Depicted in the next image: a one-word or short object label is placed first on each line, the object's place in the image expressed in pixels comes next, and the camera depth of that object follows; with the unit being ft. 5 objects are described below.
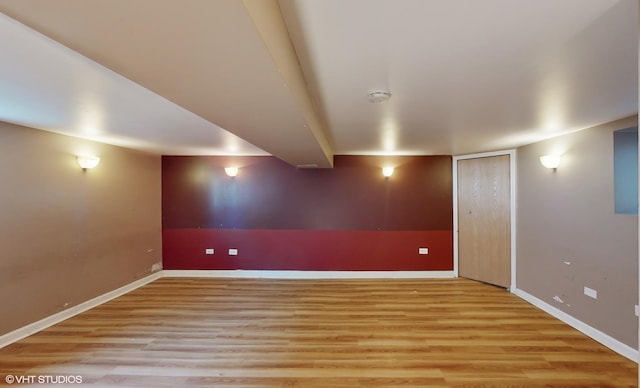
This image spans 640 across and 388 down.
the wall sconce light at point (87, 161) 12.30
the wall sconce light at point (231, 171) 17.19
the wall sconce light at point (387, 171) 17.11
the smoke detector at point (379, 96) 6.69
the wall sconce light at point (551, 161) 11.48
